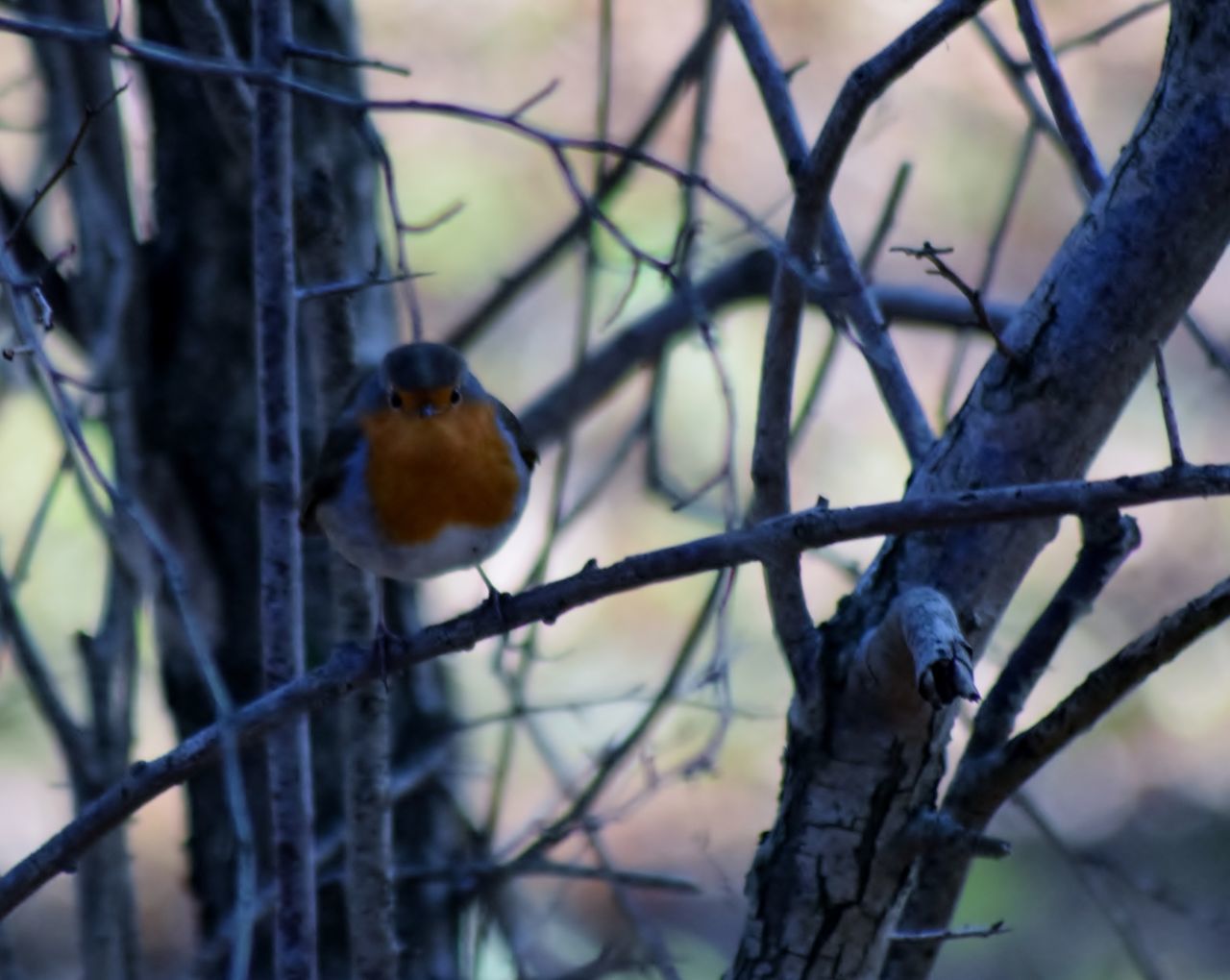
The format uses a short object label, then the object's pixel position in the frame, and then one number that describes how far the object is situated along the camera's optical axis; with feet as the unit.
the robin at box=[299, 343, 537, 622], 19.77
